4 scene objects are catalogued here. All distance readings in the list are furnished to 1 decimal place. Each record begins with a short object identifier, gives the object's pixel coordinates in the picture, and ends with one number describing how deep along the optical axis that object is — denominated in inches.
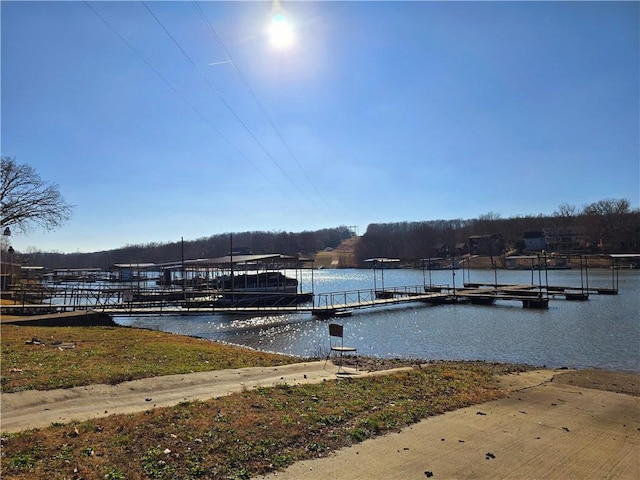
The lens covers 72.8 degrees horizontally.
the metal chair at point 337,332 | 518.5
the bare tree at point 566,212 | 6063.0
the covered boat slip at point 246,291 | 1697.8
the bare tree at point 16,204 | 1235.9
